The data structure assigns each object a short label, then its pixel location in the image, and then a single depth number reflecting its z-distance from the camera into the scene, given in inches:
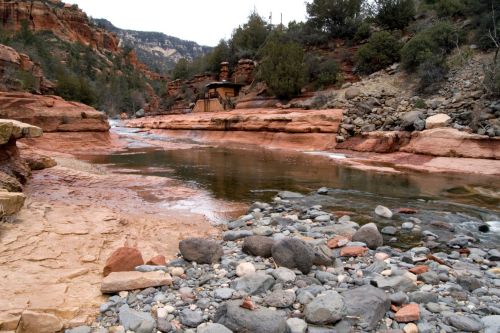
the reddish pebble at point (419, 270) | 155.9
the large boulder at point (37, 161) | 366.3
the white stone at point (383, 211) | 261.5
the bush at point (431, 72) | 739.4
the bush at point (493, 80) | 570.5
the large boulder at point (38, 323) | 104.5
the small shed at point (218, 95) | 1296.8
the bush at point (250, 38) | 1470.2
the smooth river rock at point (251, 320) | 107.5
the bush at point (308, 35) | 1148.5
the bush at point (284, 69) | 971.3
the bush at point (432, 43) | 788.6
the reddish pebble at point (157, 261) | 159.5
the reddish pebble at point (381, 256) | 172.9
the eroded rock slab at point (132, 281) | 132.6
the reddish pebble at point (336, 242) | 189.9
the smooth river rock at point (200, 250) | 163.0
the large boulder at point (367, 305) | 114.0
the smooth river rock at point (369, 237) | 191.9
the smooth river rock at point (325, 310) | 112.3
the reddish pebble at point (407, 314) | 115.5
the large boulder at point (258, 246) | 169.0
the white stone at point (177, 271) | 149.5
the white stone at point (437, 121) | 575.8
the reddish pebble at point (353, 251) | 176.6
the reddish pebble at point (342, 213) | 265.7
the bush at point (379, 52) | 919.7
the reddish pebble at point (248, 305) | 113.7
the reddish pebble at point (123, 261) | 149.8
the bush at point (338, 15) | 1106.1
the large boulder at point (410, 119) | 618.2
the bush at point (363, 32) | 1034.7
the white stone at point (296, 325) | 108.8
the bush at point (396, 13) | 1010.1
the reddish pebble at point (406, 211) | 272.2
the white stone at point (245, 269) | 148.5
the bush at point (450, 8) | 882.1
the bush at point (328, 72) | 963.3
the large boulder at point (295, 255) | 152.0
